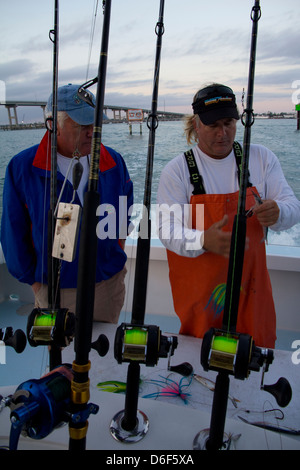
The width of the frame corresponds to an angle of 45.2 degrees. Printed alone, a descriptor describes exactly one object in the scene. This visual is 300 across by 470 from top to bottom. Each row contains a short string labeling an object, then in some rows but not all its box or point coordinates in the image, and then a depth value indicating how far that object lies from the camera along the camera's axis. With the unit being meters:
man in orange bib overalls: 1.39
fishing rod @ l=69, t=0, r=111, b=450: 0.67
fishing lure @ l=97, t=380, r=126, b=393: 1.04
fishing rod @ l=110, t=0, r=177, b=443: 0.76
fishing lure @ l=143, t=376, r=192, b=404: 1.03
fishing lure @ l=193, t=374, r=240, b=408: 1.07
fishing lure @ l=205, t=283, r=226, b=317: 1.48
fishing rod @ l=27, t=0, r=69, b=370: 0.82
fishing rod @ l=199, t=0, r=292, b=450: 0.72
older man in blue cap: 1.43
